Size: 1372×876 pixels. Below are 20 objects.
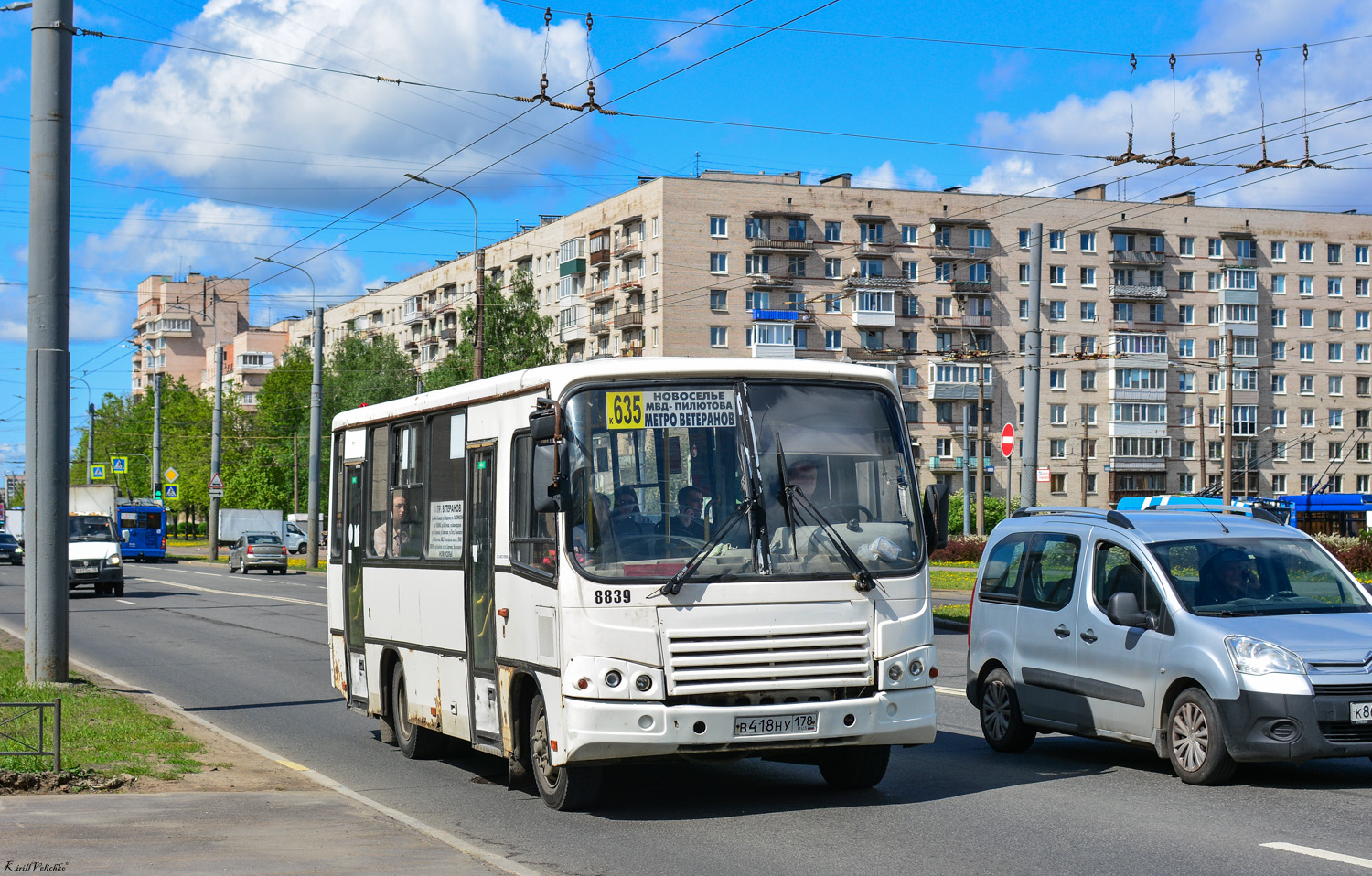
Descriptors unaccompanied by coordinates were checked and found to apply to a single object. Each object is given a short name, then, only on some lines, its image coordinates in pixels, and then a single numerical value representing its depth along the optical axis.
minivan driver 9.82
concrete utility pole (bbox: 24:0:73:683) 14.53
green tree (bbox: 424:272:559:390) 78.38
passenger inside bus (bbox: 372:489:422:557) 11.43
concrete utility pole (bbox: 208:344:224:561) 57.96
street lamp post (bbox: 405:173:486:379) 31.77
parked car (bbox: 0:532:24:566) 69.38
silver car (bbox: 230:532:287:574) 54.03
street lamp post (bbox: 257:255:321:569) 44.78
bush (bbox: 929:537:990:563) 50.04
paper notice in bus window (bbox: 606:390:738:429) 9.01
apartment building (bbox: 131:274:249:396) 167.12
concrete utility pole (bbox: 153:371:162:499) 70.44
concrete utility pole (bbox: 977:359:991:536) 56.03
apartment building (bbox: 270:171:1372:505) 90.44
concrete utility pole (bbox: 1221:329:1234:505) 52.62
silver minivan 8.98
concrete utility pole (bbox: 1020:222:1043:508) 25.91
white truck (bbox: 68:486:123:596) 37.09
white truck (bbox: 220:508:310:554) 92.31
